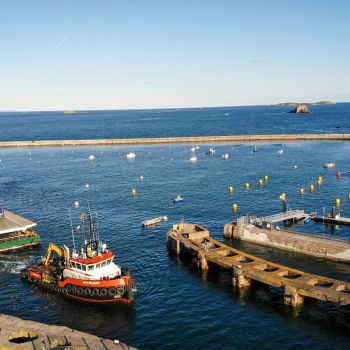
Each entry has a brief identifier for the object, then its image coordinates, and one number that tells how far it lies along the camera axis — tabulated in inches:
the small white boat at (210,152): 6638.8
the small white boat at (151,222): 3100.4
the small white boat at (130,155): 6452.8
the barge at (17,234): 2743.6
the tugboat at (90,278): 1939.0
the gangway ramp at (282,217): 2952.8
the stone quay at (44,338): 1418.6
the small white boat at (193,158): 5979.3
